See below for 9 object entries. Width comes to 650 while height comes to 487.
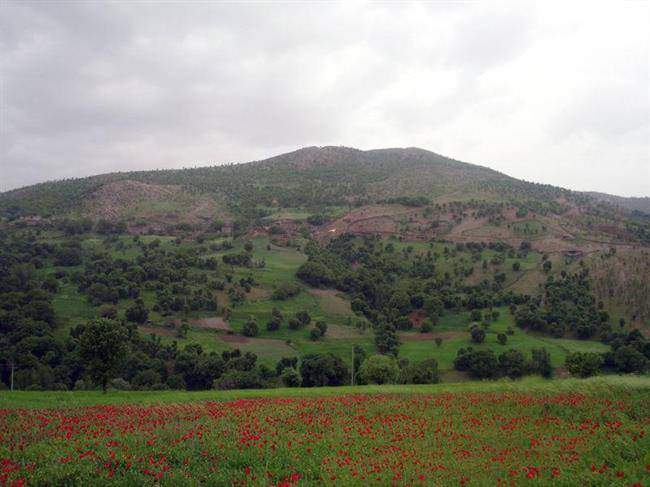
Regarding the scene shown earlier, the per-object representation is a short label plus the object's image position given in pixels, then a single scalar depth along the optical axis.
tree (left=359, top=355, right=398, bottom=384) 46.03
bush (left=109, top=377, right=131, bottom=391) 49.89
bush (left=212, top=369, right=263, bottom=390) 53.59
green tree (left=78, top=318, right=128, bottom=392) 32.62
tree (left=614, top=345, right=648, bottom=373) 61.35
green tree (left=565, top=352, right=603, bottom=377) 44.72
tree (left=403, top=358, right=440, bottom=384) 44.34
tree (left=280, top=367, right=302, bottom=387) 50.91
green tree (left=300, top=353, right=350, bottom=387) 57.09
